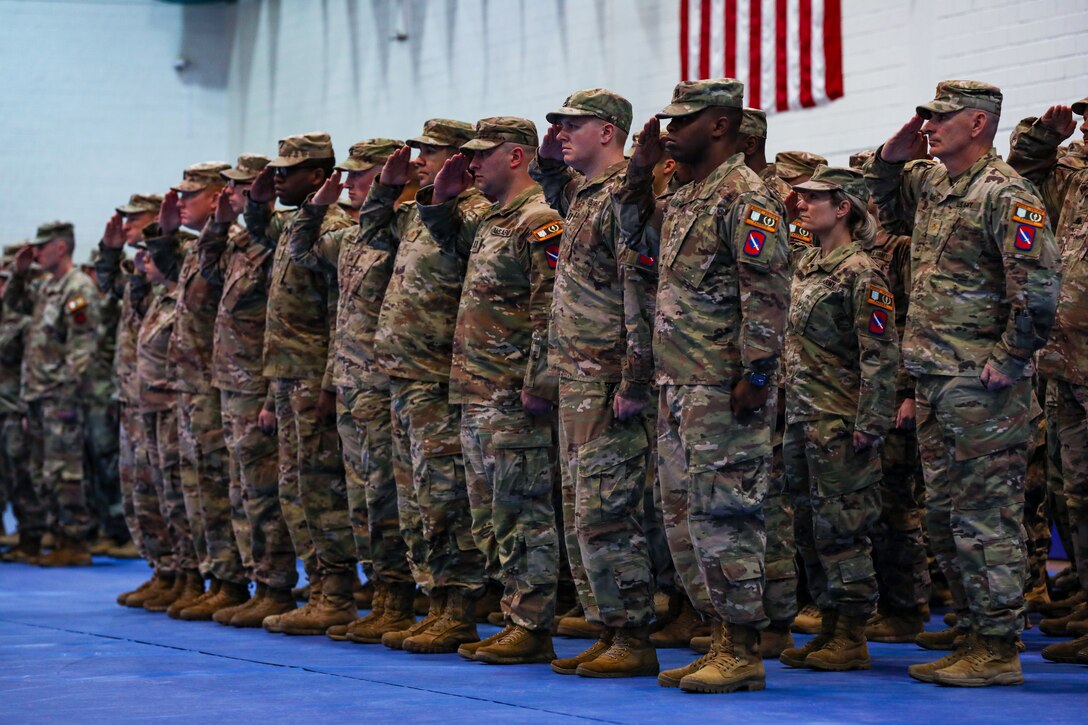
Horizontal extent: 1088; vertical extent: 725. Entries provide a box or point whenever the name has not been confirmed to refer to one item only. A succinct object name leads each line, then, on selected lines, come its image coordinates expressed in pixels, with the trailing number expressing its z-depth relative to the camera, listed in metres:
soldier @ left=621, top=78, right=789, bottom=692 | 8.32
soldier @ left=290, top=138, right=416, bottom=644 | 11.30
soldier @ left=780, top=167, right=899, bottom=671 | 9.62
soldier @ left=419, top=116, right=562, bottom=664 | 9.77
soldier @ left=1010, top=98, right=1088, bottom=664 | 10.17
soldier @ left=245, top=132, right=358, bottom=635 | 11.89
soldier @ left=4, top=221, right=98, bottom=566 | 18.66
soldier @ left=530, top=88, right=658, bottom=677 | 9.01
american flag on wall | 17.65
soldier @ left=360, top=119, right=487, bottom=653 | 10.59
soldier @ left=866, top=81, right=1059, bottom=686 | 8.60
